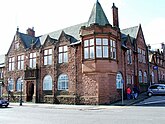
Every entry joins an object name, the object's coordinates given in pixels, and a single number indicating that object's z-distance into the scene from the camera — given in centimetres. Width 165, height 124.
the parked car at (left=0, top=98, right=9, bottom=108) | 2555
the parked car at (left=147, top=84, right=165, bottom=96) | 3161
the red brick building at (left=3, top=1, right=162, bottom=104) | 2680
